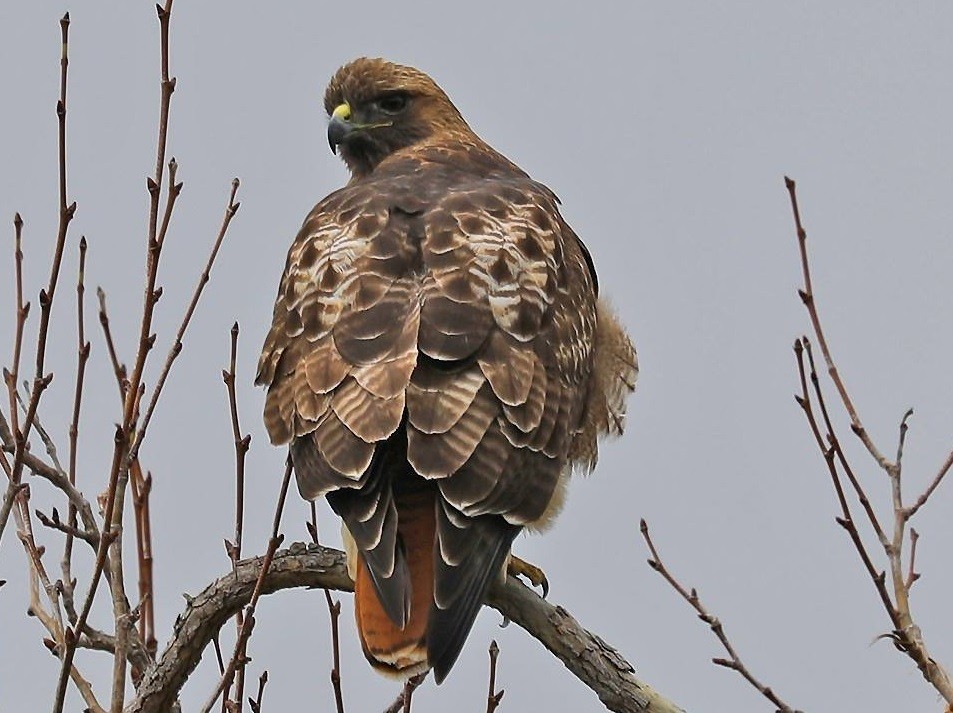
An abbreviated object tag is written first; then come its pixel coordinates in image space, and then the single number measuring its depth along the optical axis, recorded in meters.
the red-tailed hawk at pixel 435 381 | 8.57
